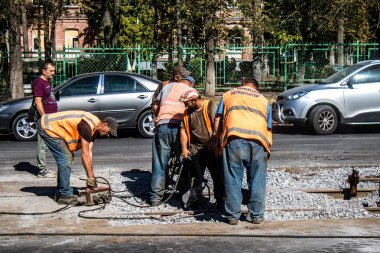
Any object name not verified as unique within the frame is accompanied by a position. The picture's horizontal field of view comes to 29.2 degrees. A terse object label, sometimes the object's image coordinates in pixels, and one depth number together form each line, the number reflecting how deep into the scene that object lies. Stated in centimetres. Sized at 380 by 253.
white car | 1802
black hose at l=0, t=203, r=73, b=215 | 970
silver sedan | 1739
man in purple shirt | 1180
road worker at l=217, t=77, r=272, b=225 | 877
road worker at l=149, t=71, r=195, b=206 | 1005
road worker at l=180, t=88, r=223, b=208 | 963
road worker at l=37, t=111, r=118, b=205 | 962
